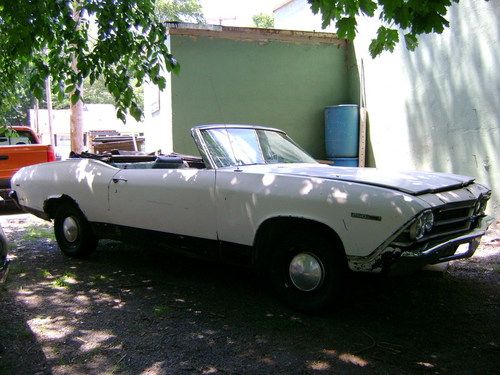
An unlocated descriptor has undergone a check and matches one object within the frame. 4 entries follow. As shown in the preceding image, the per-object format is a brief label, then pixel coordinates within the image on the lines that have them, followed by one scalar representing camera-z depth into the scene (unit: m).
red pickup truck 8.67
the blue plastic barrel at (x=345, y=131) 9.42
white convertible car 3.21
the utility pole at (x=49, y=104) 24.71
